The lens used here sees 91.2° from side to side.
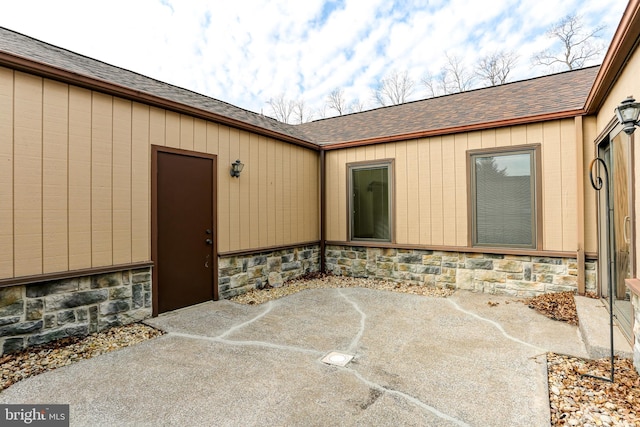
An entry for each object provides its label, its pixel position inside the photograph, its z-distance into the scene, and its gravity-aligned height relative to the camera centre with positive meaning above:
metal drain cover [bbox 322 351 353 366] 2.71 -1.25
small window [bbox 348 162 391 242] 5.86 +0.32
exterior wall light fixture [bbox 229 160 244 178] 4.71 +0.77
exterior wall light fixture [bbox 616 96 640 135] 2.22 +0.74
